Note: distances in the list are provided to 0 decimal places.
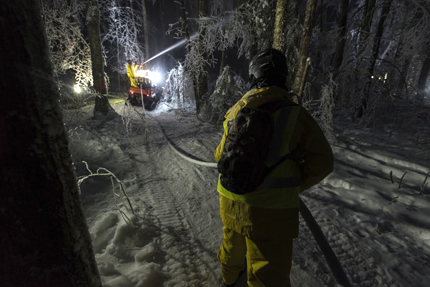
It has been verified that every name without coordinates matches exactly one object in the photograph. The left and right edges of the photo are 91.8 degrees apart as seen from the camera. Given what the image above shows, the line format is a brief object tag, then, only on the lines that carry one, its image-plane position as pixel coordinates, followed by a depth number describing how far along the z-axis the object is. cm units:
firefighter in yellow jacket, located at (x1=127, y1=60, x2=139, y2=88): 1240
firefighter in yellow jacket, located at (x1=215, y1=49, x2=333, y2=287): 160
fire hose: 221
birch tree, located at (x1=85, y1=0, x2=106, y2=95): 816
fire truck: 1334
